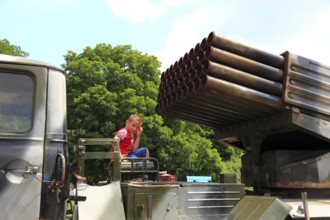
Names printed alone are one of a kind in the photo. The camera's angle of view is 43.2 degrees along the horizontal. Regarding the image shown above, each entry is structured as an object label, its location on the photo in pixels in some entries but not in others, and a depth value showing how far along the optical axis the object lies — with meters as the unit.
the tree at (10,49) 26.83
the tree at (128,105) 19.00
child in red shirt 5.89
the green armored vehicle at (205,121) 3.03
